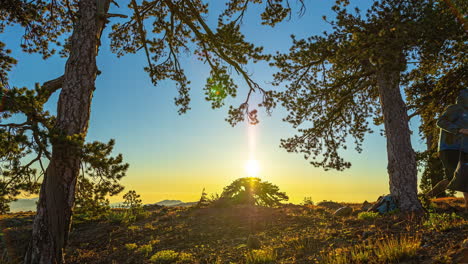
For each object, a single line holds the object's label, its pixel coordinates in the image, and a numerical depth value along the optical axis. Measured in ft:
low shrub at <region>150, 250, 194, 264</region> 19.53
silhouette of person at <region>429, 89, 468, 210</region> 15.93
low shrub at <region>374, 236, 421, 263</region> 12.96
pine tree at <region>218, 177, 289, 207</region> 41.78
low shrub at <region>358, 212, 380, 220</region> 26.78
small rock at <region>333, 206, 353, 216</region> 32.01
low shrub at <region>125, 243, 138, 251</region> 23.87
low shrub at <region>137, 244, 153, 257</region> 22.53
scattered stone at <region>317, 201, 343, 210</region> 43.38
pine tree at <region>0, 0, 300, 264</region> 16.10
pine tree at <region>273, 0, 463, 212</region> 22.45
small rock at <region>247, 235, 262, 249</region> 20.83
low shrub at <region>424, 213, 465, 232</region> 16.49
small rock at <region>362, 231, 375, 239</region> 18.63
